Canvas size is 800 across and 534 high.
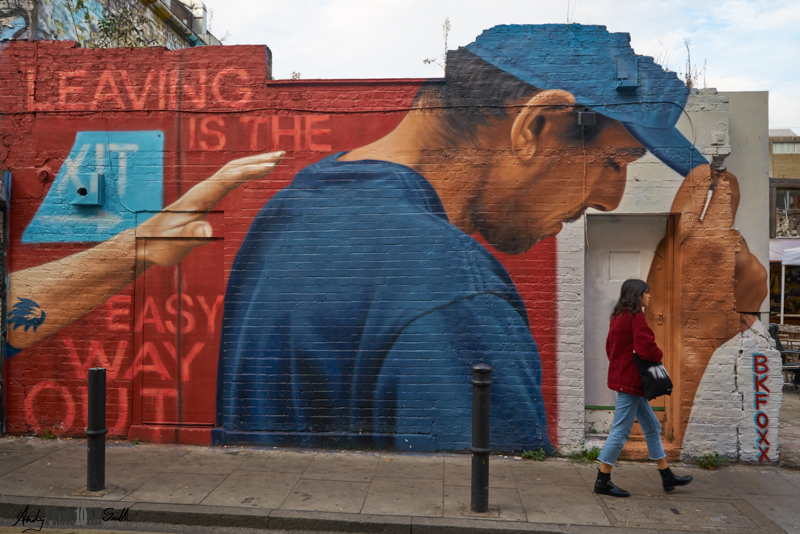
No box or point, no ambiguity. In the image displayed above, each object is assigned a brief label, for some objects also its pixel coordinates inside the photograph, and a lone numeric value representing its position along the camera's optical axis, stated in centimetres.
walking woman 491
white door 637
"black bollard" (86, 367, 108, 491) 475
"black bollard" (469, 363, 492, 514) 443
